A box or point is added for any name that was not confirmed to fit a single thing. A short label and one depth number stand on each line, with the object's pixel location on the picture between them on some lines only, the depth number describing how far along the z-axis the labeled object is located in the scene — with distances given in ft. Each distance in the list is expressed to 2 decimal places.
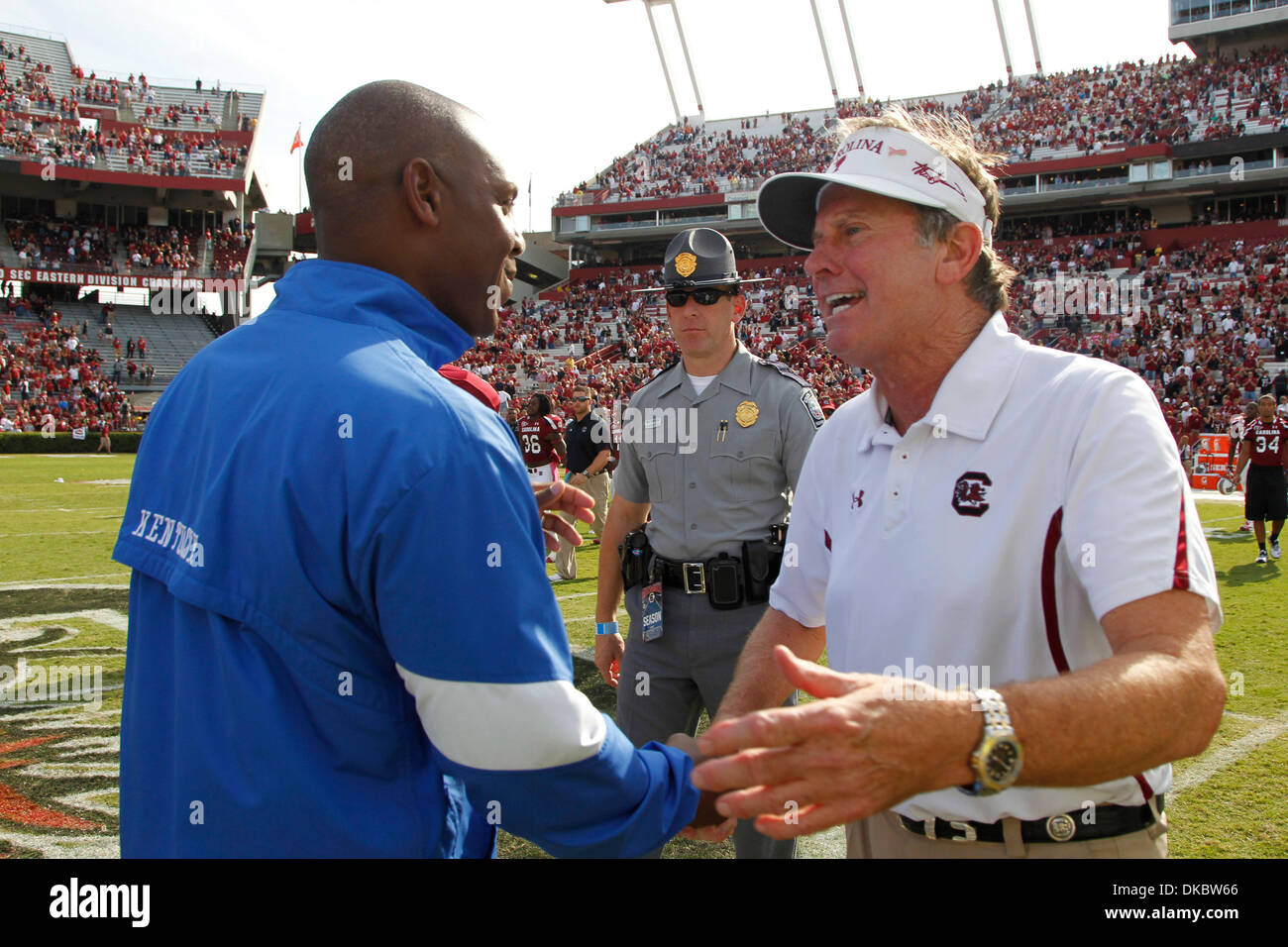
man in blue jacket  4.51
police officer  12.41
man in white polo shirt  4.51
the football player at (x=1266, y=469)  39.37
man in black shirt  39.24
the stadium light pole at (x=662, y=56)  174.70
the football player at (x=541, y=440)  39.58
